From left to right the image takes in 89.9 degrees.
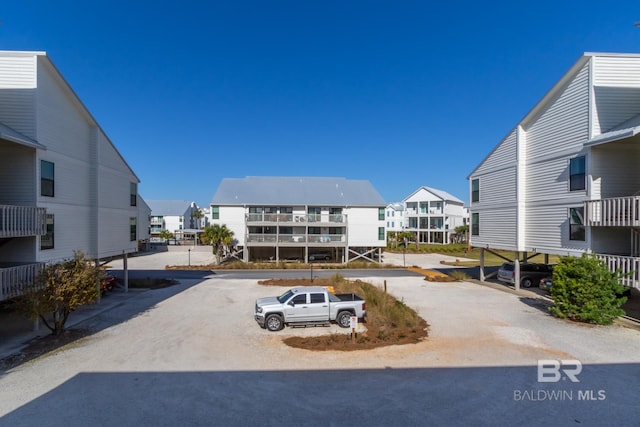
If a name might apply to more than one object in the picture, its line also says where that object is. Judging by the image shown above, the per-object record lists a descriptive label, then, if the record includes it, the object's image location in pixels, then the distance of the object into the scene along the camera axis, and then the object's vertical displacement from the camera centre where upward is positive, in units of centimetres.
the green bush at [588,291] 1345 -304
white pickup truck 1332 -375
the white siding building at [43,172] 1269 +228
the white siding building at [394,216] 8598 +132
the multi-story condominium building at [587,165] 1441 +278
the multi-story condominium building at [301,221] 3634 +3
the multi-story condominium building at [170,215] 7488 +161
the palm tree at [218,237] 3478 -167
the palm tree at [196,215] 8412 +183
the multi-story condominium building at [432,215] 6639 +118
